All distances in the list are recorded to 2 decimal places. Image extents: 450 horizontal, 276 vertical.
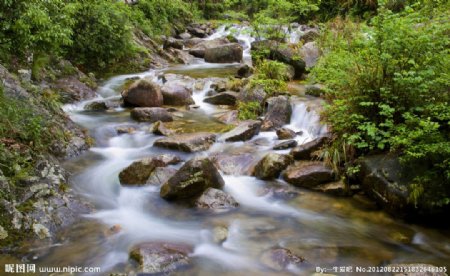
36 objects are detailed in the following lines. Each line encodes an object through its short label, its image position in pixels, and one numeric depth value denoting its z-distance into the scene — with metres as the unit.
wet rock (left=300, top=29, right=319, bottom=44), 15.42
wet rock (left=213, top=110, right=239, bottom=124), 9.74
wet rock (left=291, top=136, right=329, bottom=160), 7.20
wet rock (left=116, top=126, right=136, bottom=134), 8.84
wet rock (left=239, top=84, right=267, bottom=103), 10.15
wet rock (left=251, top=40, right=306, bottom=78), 12.70
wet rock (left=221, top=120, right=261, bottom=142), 8.28
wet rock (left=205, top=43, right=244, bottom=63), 17.09
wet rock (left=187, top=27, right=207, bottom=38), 23.42
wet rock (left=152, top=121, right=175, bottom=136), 8.74
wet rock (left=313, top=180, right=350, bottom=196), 6.39
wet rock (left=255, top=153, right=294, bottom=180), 6.87
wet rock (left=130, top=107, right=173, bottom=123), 9.55
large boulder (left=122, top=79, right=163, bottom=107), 10.47
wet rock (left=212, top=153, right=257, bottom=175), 7.16
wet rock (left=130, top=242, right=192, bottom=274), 4.40
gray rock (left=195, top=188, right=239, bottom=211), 5.97
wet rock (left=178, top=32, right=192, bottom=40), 22.31
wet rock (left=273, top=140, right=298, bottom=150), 7.85
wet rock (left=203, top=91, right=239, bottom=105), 11.05
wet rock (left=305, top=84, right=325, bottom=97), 10.07
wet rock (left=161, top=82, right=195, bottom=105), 11.02
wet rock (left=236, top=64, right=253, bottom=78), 13.20
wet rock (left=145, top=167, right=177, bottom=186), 6.54
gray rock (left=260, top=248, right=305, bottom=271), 4.63
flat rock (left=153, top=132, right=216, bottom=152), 7.76
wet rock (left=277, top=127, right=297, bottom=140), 8.38
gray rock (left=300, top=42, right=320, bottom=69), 12.68
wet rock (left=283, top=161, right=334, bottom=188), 6.58
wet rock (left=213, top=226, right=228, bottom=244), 5.24
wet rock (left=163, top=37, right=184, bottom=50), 18.41
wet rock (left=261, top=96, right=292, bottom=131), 9.01
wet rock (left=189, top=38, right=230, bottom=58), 18.33
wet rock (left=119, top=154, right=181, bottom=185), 6.58
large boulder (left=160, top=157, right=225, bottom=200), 6.06
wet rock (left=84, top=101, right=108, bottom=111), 10.35
